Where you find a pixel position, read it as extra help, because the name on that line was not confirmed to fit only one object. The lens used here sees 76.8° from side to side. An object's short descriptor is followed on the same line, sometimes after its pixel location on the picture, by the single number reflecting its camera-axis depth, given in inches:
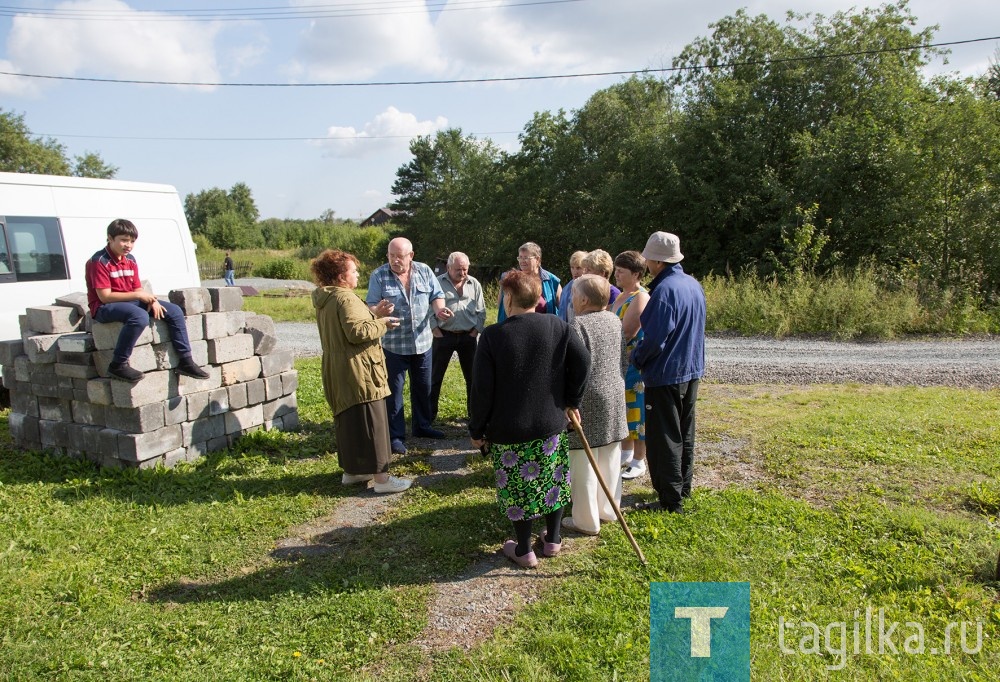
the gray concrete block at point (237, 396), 236.7
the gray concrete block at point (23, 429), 233.9
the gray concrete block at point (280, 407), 254.2
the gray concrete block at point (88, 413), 214.7
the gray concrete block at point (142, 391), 202.1
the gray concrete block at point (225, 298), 232.7
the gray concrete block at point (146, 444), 204.2
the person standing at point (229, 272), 1069.1
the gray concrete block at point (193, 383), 216.2
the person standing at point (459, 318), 242.7
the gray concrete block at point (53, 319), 225.5
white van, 295.4
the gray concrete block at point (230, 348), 228.1
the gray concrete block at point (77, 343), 206.8
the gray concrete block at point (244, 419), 237.8
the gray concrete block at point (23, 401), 233.8
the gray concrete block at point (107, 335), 203.9
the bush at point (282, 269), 1386.6
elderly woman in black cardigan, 141.5
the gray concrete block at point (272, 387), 251.9
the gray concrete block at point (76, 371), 209.6
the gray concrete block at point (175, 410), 213.0
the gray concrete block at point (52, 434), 224.8
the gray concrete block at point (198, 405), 220.8
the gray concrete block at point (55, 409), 224.1
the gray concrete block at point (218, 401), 228.7
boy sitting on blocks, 199.9
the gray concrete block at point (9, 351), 233.6
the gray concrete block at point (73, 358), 209.3
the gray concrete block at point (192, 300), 221.5
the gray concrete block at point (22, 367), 229.8
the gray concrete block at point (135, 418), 204.9
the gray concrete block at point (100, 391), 206.7
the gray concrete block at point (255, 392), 244.2
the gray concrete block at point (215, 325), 225.9
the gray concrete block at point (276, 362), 251.0
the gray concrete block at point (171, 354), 210.8
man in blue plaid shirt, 223.8
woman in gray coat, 159.0
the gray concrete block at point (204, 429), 220.7
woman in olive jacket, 185.8
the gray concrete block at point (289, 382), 261.0
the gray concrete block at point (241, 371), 234.7
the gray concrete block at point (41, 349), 215.3
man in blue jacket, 163.6
